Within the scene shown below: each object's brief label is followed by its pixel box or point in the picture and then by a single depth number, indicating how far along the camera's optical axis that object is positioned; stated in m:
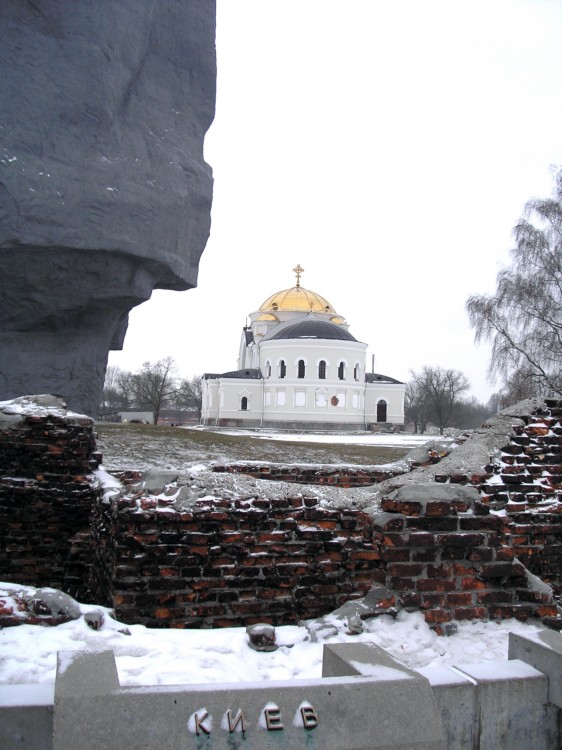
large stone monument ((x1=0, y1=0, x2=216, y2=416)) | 8.25
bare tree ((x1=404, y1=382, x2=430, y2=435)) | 62.26
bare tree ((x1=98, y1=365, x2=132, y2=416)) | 62.84
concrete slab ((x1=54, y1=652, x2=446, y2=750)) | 1.87
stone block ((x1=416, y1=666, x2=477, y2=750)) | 2.45
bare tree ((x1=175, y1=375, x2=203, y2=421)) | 66.00
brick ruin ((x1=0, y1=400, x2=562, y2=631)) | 3.46
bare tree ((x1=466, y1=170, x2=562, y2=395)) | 17.70
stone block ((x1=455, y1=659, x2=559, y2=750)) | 2.52
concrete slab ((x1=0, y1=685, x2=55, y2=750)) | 1.98
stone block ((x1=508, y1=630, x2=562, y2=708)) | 2.54
